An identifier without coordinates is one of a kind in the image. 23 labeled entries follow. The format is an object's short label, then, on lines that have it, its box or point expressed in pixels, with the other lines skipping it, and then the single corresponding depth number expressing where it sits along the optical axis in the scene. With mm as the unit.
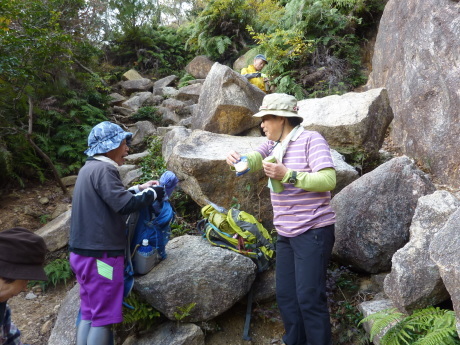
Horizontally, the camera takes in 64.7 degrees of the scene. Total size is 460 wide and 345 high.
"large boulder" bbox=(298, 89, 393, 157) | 5695
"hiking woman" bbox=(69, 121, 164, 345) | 3092
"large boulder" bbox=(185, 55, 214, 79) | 16406
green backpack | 4203
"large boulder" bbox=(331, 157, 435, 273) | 4008
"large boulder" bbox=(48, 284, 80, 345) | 4070
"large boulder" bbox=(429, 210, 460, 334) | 2424
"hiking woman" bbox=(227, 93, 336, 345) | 2859
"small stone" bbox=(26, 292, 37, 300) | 5316
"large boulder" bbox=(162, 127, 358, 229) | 5000
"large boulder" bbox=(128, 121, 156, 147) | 10258
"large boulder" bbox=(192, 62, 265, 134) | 7102
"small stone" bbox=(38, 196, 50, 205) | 7575
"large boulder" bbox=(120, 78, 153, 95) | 15875
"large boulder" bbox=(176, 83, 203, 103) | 13336
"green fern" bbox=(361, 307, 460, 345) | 2725
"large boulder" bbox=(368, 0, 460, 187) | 5418
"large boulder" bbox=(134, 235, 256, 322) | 3824
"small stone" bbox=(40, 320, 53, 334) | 4687
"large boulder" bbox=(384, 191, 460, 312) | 3061
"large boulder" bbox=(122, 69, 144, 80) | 16875
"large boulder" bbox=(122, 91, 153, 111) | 13153
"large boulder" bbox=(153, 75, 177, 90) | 15903
